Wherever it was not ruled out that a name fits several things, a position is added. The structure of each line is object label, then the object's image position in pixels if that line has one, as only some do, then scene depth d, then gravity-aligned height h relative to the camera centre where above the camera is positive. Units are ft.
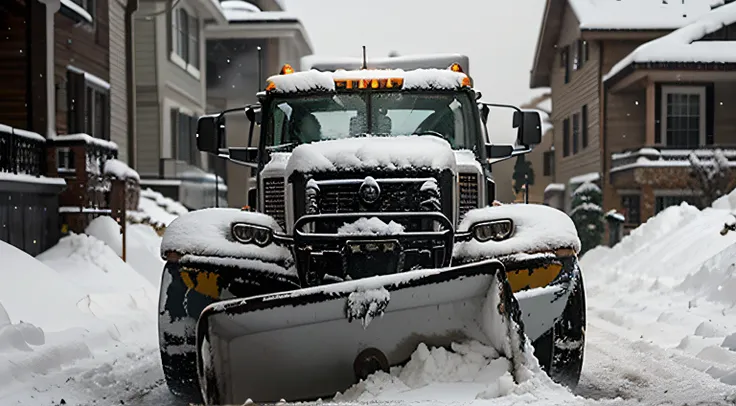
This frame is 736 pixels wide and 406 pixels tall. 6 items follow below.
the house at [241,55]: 111.45 +14.63
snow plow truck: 14.94 -1.81
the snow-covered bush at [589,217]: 67.97 -4.19
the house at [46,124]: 38.88 +2.37
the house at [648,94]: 77.36 +6.75
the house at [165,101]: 78.84 +5.97
